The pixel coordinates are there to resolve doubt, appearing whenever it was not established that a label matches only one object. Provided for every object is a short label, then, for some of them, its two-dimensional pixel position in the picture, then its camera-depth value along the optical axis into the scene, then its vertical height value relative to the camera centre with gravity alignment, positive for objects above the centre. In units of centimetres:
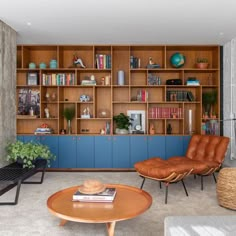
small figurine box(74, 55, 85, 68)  557 +112
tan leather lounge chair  353 -63
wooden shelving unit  566 +64
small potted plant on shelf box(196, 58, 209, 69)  555 +108
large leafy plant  412 -51
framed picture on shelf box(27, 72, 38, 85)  559 +80
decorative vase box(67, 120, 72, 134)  563 -19
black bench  328 -71
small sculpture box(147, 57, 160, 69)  556 +106
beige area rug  263 -104
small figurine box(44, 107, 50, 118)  569 +11
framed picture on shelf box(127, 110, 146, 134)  574 -2
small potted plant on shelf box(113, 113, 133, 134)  546 -9
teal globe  552 +116
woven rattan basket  315 -80
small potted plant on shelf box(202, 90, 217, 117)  552 +36
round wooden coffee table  223 -77
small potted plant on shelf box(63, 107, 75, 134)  557 +8
